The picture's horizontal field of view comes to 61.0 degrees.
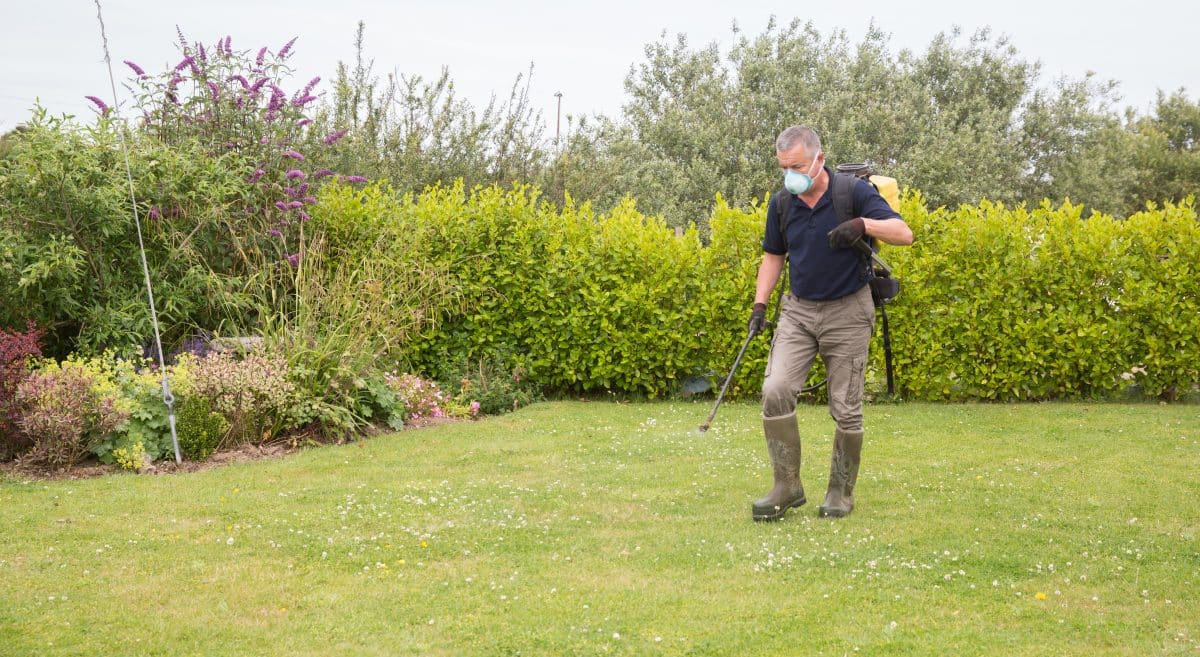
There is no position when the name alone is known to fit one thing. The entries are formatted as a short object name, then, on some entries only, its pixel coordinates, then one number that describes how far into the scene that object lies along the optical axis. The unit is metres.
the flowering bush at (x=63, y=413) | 7.12
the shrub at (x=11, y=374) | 7.19
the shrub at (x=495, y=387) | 10.05
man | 5.61
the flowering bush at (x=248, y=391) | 7.75
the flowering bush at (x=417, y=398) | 9.26
